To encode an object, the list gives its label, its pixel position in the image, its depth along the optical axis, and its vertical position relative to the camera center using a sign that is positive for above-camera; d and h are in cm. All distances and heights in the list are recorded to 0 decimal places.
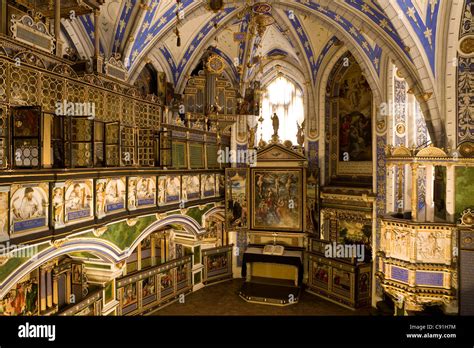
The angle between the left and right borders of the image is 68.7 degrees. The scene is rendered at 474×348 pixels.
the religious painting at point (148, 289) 1116 -392
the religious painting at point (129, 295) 1039 -382
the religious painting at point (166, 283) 1196 -399
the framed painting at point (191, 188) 1155 -62
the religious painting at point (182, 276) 1273 -395
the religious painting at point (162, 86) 1379 +335
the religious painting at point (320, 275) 1262 -393
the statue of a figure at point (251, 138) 1479 +135
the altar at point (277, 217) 1324 -188
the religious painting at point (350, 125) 1247 +165
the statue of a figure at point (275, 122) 1359 +185
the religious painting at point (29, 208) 551 -62
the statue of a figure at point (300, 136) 1406 +135
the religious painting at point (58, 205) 626 -63
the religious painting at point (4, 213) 524 -65
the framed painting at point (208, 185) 1284 -59
